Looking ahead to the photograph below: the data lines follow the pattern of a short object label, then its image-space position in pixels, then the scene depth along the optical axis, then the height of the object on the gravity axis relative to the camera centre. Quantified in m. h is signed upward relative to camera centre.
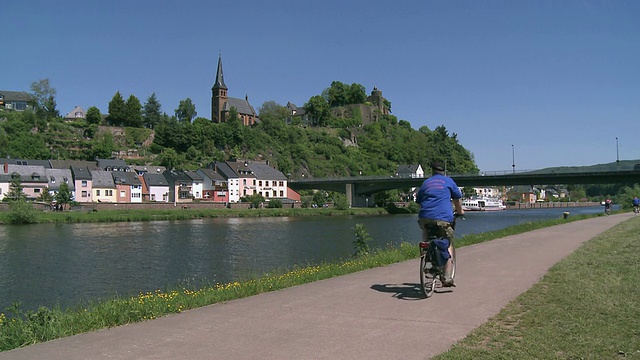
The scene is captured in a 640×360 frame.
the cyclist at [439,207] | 8.66 -0.26
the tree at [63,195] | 69.50 +0.16
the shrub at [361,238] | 20.76 -1.84
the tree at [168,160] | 99.06 +6.52
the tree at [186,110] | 132.88 +21.26
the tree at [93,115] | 106.81 +16.26
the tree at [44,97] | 110.62 +20.91
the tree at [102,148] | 95.75 +8.67
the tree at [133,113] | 112.99 +17.76
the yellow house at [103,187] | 81.31 +1.35
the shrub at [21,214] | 54.20 -1.74
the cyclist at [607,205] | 45.91 -1.43
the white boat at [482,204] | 120.97 -3.27
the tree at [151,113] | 121.25 +18.91
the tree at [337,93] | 185.75 +34.86
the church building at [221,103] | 141.88 +24.82
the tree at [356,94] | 184.00 +34.14
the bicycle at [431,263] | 8.54 -1.17
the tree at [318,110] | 165.75 +25.98
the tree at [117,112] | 111.94 +17.74
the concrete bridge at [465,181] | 68.43 +1.51
